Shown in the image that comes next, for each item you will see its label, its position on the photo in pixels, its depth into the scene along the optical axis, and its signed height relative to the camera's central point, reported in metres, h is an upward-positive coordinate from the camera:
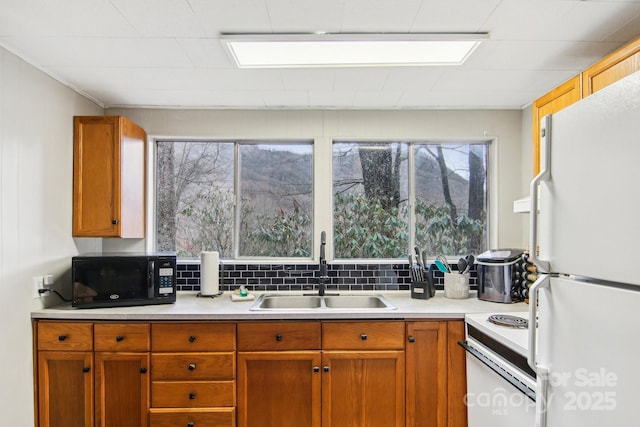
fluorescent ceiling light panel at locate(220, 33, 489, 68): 1.67 +0.83
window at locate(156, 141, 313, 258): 2.78 +0.09
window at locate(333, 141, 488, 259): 2.79 +0.09
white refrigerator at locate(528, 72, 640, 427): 0.84 -0.15
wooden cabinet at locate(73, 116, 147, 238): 2.31 +0.22
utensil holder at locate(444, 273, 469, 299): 2.48 -0.54
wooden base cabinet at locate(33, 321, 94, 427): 2.01 -0.93
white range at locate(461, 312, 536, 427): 1.43 -0.73
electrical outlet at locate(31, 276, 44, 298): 2.00 -0.42
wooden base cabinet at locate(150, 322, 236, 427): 1.99 -0.93
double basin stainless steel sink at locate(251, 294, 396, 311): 2.54 -0.66
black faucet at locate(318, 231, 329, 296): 2.55 -0.42
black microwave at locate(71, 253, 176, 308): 2.14 -0.43
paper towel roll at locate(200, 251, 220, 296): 2.49 -0.45
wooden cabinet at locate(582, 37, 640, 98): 1.45 +0.62
